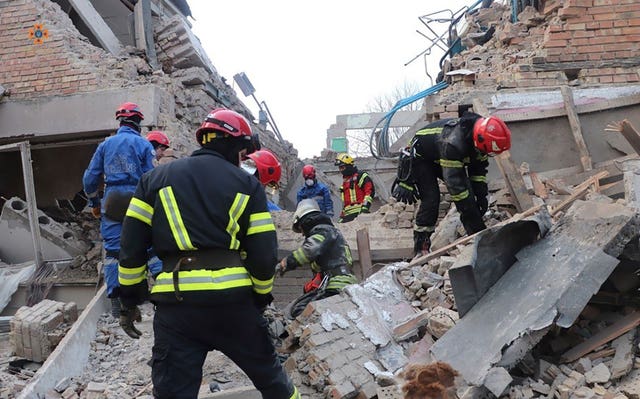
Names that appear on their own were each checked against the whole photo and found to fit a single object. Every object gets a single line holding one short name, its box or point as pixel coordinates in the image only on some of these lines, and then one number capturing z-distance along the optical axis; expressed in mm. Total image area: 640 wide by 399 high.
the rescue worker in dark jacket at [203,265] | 2643
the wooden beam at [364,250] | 6527
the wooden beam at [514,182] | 5637
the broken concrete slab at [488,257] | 3625
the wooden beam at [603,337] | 3274
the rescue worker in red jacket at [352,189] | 8577
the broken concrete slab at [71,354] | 3969
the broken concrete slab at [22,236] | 6883
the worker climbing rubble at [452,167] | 4969
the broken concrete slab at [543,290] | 3188
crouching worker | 4699
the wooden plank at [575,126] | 6199
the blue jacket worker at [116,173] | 4633
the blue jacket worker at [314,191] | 8703
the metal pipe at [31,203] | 6328
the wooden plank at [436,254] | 4824
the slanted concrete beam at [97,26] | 8047
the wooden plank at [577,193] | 4651
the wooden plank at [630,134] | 5395
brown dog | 3125
